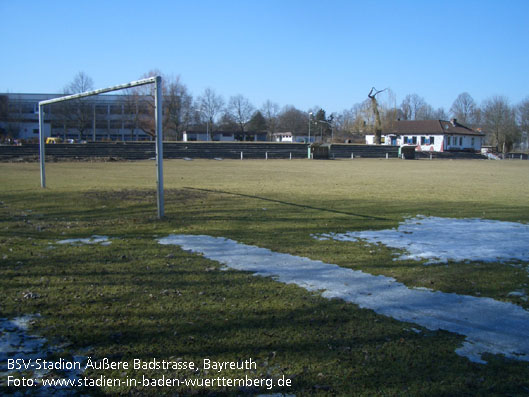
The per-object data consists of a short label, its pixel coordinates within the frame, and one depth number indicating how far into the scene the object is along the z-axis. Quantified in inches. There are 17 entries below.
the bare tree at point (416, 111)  5098.4
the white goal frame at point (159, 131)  399.9
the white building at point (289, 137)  4466.3
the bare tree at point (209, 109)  3750.0
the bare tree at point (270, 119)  4542.3
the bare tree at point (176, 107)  2888.8
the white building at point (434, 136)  3070.9
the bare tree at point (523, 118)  3501.5
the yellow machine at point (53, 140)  2505.3
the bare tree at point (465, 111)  4829.0
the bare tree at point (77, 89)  3078.5
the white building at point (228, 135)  3809.1
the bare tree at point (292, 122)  4798.2
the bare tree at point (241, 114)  4023.1
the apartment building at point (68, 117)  2935.5
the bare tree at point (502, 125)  3334.2
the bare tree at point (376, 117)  3203.7
